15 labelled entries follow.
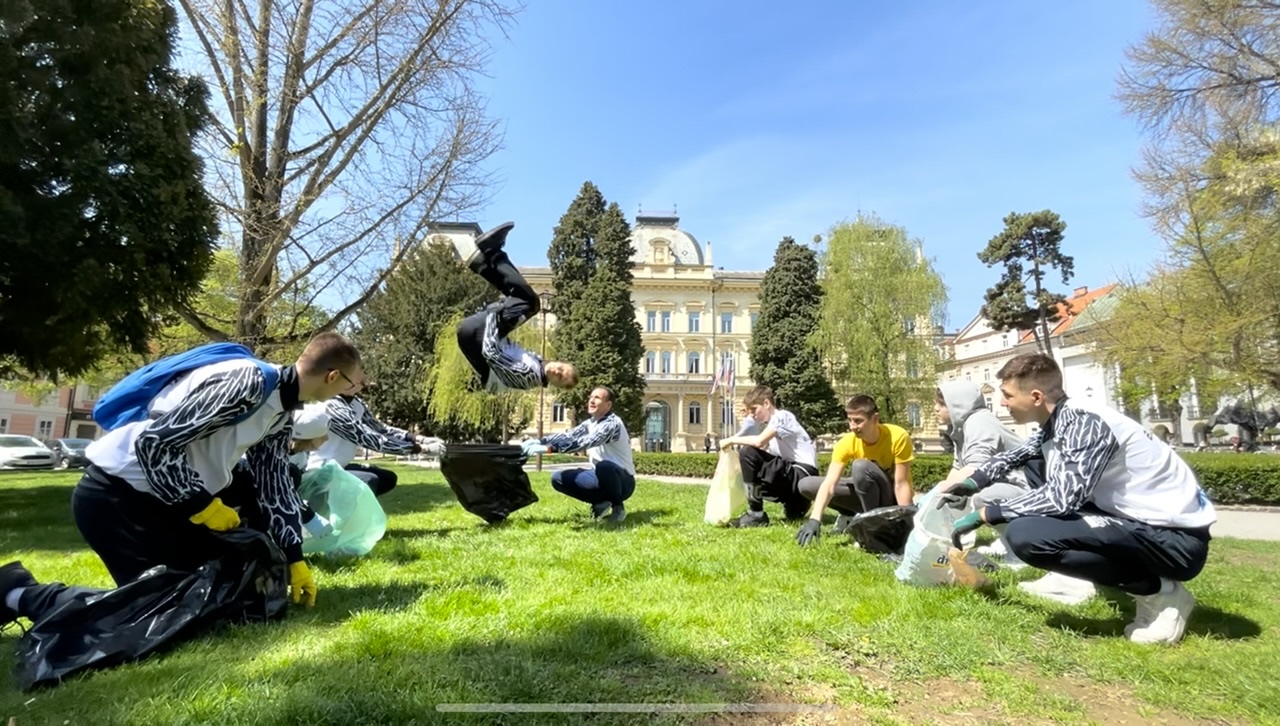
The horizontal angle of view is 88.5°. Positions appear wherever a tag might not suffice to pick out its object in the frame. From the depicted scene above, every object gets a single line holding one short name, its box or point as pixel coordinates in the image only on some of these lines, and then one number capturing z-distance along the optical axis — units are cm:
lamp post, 2897
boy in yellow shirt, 555
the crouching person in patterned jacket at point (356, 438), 561
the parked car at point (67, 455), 2735
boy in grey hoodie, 484
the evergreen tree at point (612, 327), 3778
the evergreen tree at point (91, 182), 806
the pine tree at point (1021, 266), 4019
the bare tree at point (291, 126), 1010
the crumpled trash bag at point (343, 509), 501
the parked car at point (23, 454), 2422
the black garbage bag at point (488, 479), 646
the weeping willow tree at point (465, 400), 2684
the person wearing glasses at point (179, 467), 296
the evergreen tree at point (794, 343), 3634
